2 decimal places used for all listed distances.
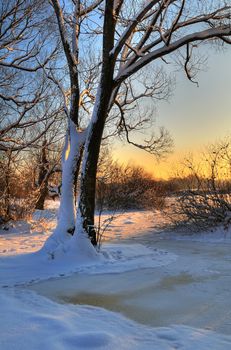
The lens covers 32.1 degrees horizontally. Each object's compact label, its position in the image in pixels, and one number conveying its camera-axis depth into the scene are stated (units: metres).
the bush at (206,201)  13.38
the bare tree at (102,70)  8.80
